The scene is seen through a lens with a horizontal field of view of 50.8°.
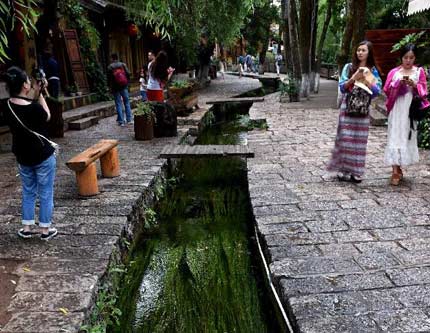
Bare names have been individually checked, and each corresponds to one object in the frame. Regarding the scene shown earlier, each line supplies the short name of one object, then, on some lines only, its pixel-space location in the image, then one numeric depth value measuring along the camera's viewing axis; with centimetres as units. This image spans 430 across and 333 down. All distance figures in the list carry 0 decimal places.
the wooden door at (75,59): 1307
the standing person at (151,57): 1053
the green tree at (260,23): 2544
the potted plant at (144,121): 859
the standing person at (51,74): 1034
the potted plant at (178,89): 1237
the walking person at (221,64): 3386
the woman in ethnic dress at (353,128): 518
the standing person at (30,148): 372
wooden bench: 496
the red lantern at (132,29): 1708
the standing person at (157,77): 980
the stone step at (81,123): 1015
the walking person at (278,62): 3393
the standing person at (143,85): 1195
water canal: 353
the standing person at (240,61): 3158
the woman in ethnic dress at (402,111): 514
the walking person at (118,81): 1002
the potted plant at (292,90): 1515
